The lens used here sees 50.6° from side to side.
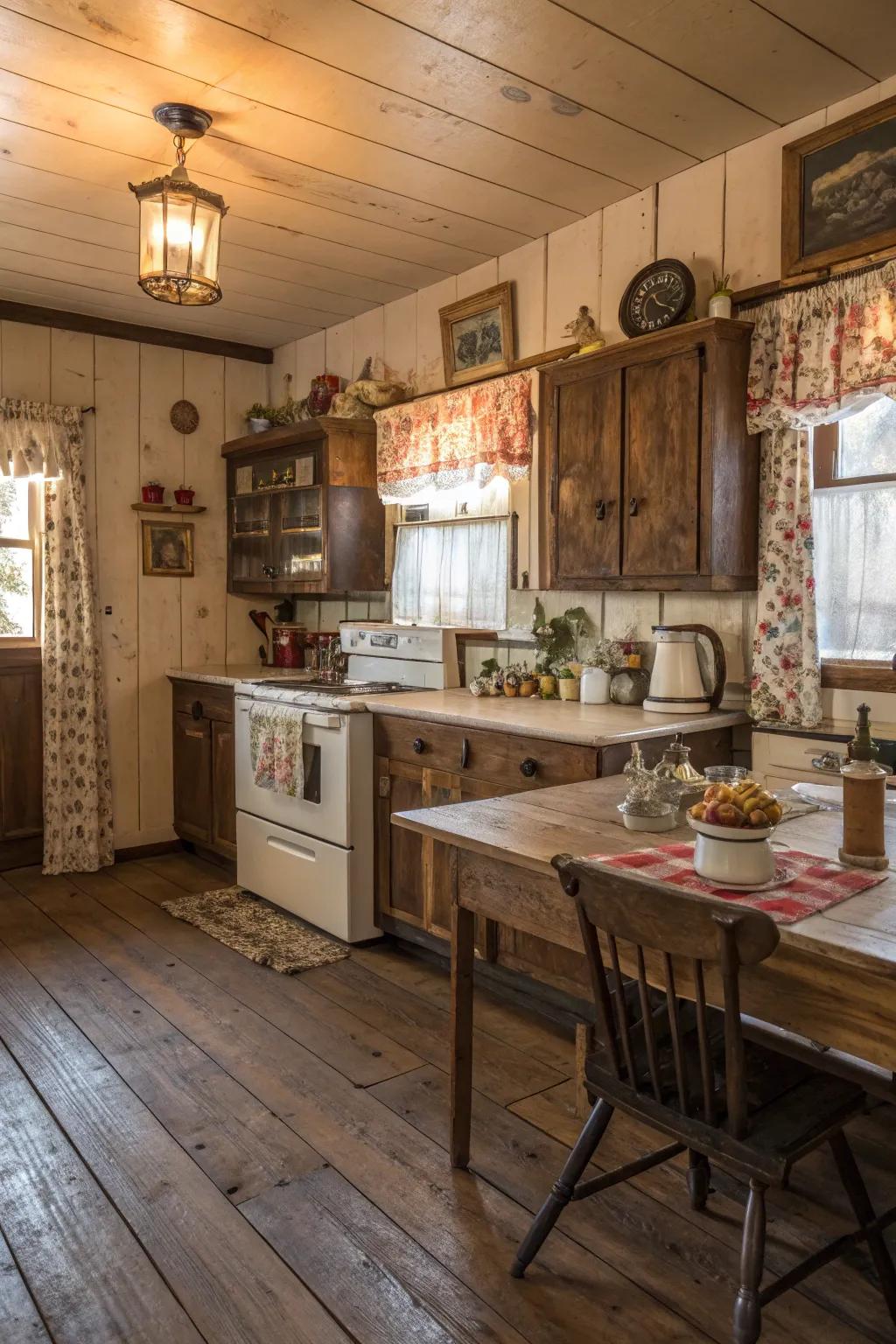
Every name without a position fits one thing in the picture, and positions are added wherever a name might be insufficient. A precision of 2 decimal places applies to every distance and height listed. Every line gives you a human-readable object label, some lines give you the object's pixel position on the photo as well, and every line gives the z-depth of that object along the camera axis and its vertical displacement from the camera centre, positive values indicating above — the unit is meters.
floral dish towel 3.66 -0.51
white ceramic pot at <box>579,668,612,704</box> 3.30 -0.24
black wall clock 3.02 +1.05
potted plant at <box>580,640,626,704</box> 3.30 -0.19
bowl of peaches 1.54 -0.35
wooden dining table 1.35 -0.51
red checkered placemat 1.46 -0.43
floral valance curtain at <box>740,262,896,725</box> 2.65 +0.58
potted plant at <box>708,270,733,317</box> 2.88 +0.97
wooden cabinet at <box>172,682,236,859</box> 4.46 -0.72
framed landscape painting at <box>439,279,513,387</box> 3.76 +1.17
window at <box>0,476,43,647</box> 4.53 +0.28
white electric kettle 3.04 -0.18
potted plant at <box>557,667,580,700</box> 3.45 -0.24
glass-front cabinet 4.40 +0.53
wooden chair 1.38 -0.78
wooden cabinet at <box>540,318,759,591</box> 2.83 +0.49
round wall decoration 4.97 +1.07
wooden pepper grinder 1.63 -0.34
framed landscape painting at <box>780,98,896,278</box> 2.54 +1.18
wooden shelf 4.84 +0.58
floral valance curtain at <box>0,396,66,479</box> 4.36 +0.85
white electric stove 3.51 -0.68
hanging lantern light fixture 2.65 +1.11
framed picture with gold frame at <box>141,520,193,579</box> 4.93 +0.37
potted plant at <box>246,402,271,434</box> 4.97 +1.06
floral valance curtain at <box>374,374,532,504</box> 3.69 +0.76
